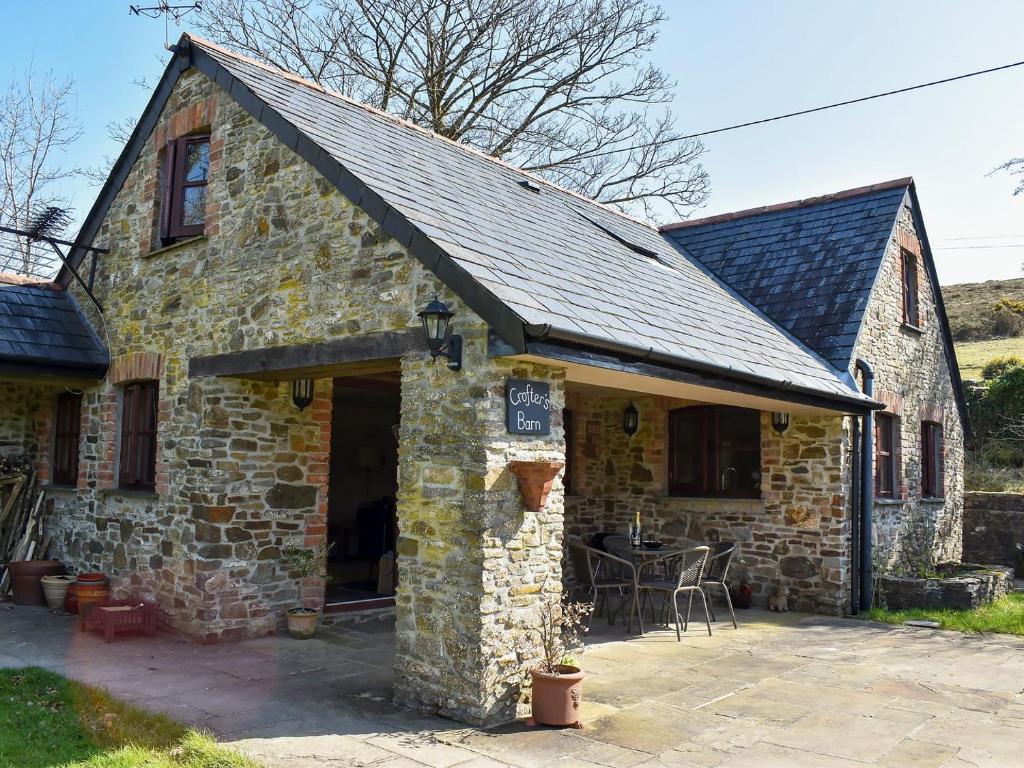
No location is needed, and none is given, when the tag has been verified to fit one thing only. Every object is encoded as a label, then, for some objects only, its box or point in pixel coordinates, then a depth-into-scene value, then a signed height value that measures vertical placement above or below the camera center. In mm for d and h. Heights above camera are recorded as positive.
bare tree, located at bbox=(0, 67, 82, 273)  19109 +6542
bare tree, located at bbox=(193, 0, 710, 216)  15492 +7578
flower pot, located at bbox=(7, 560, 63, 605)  8875 -1514
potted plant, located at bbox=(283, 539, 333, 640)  7473 -1198
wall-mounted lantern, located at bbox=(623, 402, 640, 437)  10688 +451
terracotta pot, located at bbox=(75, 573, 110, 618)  7547 -1438
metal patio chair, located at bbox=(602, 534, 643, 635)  7883 -1077
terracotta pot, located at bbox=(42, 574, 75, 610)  8617 -1557
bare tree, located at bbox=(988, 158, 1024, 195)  12617 +4558
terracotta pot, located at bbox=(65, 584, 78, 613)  8338 -1621
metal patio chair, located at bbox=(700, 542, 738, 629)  8297 -1141
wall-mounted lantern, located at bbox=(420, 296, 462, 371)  5230 +735
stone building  5328 +644
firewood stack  9359 -871
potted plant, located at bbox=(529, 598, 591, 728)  4977 -1380
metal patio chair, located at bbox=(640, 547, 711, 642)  7671 -1148
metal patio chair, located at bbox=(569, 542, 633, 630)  8117 -1212
